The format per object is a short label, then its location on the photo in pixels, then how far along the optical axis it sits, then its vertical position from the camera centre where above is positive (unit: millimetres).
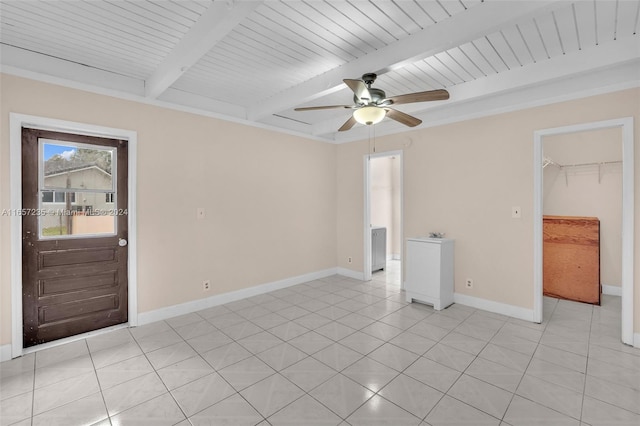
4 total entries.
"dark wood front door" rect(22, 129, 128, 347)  2738 -238
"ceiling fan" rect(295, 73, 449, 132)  2396 +919
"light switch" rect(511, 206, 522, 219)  3486 -40
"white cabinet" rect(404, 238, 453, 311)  3775 -813
